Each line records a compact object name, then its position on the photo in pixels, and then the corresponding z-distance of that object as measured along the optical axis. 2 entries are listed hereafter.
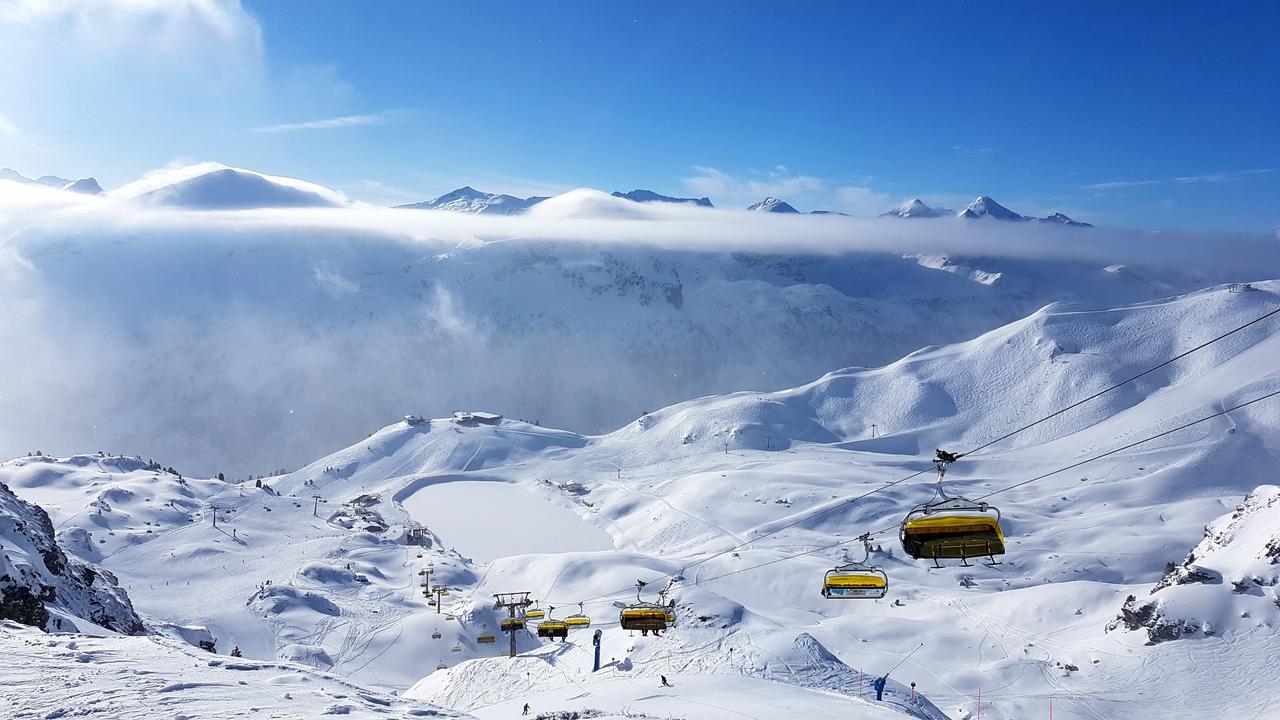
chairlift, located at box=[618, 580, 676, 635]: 36.22
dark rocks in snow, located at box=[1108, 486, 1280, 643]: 48.66
